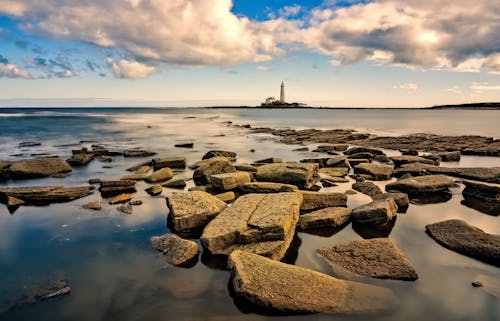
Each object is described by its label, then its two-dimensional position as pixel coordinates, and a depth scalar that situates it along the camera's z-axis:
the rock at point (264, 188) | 10.48
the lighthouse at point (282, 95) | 191.05
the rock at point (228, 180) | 11.22
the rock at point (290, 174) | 11.82
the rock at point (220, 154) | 19.34
